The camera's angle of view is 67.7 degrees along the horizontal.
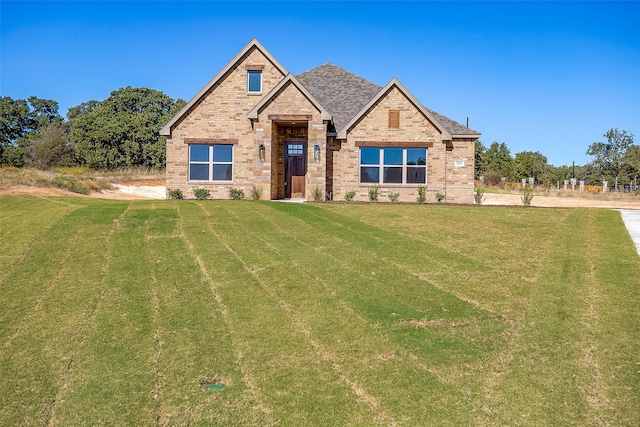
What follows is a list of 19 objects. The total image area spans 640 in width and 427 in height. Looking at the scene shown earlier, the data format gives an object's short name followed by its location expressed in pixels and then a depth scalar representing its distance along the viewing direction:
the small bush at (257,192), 23.01
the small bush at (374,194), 23.32
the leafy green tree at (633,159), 68.61
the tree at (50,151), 56.28
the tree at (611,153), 74.93
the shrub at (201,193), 23.73
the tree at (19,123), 64.62
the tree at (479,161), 73.95
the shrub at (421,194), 23.16
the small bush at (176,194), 23.97
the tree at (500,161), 73.19
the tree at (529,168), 73.75
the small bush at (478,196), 23.08
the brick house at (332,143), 24.27
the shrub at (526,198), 22.16
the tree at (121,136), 60.50
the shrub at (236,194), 23.72
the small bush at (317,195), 22.82
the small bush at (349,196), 23.20
